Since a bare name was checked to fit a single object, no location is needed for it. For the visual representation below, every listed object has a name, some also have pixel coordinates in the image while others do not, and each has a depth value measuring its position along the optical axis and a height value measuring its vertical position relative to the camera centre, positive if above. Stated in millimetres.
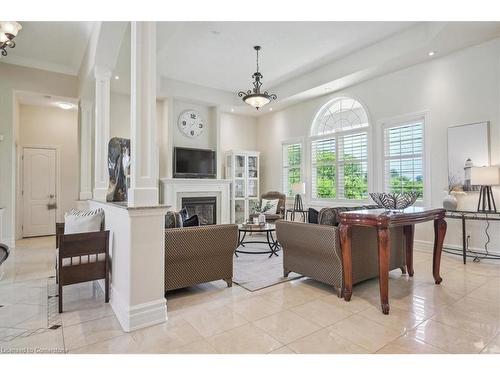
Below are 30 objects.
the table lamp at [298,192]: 6645 -49
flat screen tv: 6660 +636
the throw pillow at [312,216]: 3311 -300
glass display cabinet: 7504 +258
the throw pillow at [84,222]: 3068 -340
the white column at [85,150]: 5844 +804
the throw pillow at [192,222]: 3271 -356
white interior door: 6801 -13
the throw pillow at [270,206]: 6699 -371
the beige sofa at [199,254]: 2877 -661
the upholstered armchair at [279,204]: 6113 -326
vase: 4293 -197
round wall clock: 6930 +1597
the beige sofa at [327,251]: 2980 -668
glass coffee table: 4484 -602
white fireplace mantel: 6418 -19
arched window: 5973 +843
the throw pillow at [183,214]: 3812 -317
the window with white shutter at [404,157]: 5043 +590
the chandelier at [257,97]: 5014 +1589
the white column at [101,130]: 4145 +848
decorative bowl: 2916 -104
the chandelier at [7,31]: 3301 +1803
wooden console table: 2555 -367
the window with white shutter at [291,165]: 7297 +627
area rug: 3361 -1052
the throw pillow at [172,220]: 3034 -316
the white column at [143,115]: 2377 +613
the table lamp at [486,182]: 3891 +97
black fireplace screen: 6695 -397
